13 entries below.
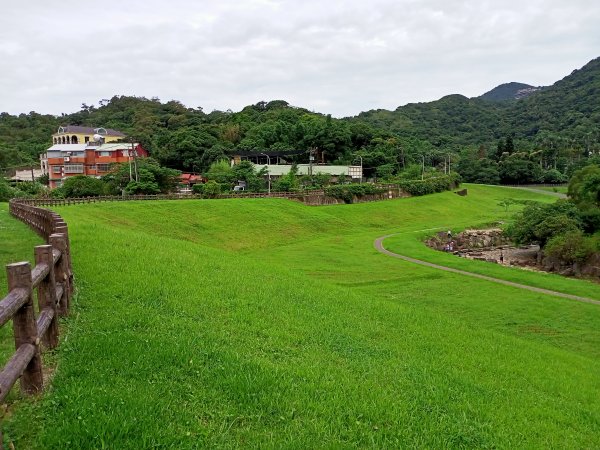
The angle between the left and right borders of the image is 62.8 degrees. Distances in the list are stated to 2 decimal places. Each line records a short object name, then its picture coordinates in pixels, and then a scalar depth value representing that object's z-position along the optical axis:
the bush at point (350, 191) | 66.19
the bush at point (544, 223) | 41.00
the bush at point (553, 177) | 107.38
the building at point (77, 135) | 93.94
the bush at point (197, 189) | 63.02
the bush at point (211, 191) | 58.28
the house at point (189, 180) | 77.94
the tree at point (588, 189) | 43.78
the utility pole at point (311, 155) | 91.20
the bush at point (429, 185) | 79.06
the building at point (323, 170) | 86.45
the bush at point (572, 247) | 36.62
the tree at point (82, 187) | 56.88
